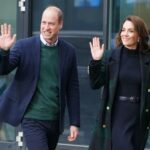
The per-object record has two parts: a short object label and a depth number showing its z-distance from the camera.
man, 8.83
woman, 8.88
